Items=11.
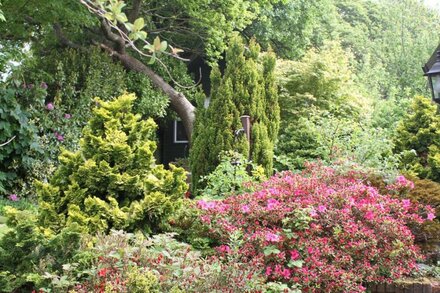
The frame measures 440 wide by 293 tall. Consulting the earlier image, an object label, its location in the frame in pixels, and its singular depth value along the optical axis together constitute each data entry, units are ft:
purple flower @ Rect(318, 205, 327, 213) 13.80
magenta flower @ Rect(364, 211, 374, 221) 14.01
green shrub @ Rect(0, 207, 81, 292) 10.30
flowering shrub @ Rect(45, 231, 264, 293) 9.79
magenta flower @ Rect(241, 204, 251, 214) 13.89
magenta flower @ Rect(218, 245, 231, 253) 12.84
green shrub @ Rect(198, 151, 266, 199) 18.90
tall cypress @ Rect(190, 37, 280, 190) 25.07
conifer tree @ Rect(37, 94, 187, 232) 12.89
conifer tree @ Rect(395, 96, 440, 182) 27.07
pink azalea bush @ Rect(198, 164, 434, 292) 12.64
